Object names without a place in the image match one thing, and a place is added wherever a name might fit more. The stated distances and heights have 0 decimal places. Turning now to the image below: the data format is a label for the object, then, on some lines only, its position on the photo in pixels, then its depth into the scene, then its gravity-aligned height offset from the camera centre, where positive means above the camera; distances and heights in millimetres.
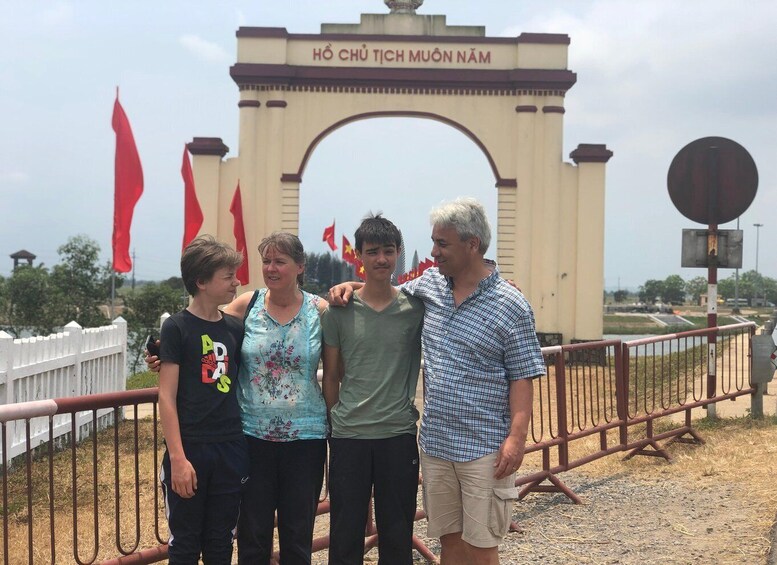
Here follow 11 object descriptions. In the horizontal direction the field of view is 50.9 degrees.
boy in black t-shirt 2990 -519
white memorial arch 16531 +3337
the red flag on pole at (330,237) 19922 +1031
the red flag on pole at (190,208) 14898 +1281
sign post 7945 +959
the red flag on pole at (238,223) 16219 +1104
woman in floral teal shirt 3133 -540
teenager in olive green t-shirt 3127 -489
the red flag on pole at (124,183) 11070 +1353
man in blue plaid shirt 3066 -363
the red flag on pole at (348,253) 19203 +620
